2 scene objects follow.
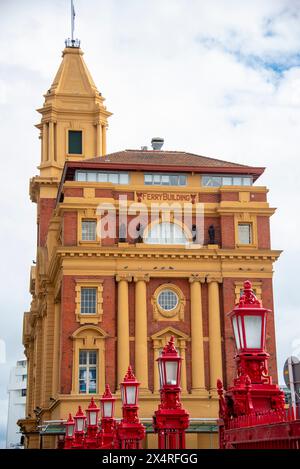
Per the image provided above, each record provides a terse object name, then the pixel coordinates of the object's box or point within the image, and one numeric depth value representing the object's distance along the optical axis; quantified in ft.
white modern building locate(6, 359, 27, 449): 524.93
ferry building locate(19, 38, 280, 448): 186.60
